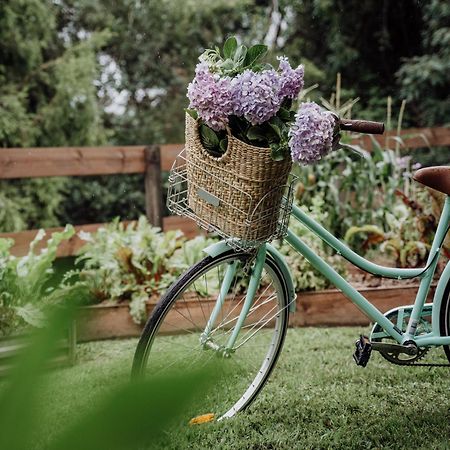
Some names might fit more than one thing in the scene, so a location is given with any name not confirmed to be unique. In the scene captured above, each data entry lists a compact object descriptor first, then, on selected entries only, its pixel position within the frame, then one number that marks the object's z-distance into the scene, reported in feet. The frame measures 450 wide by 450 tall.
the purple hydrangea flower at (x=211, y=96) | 5.33
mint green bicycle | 6.16
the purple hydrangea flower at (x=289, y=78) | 5.52
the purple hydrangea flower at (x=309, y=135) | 5.30
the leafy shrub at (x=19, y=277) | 9.30
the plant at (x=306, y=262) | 10.91
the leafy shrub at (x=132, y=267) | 10.69
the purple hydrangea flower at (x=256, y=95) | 5.32
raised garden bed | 10.40
